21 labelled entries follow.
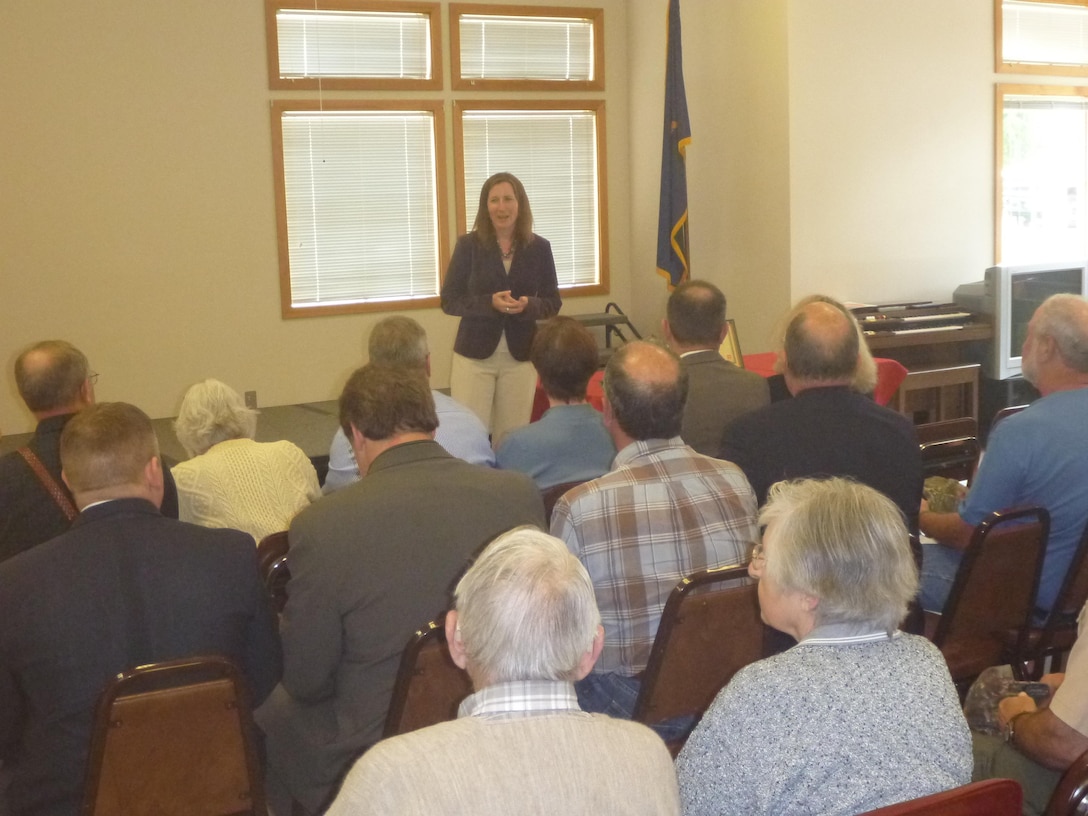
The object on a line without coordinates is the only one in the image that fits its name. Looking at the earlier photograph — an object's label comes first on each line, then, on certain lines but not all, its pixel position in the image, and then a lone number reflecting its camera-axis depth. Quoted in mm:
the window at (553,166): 6973
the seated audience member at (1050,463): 2795
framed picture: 5090
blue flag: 6395
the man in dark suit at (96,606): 1985
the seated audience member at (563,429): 3086
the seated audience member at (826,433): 2748
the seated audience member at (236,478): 3027
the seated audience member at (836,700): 1471
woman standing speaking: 5273
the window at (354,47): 6348
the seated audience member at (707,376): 3396
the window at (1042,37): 6676
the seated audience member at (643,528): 2293
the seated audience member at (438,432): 3322
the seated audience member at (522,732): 1208
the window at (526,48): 6793
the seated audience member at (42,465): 2828
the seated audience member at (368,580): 2137
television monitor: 6123
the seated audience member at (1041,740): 1946
